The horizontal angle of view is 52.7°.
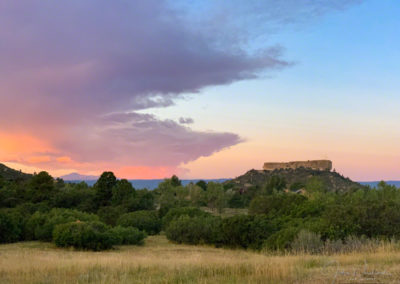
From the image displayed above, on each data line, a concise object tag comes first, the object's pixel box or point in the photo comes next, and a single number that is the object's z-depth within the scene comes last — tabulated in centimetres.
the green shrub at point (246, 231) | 3222
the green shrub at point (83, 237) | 3117
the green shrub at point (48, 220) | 3588
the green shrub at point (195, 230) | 3562
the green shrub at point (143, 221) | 4334
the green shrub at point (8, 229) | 3530
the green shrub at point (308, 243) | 1847
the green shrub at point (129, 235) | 3480
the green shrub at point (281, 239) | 2571
